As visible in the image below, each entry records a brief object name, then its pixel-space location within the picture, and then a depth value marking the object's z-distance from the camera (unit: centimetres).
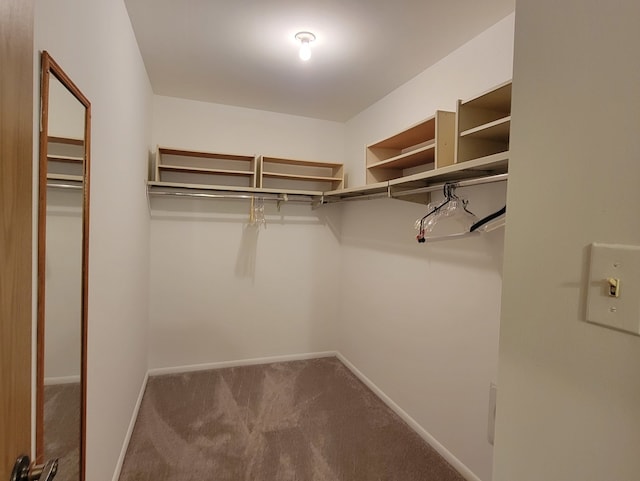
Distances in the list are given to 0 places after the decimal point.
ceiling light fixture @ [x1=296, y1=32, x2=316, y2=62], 209
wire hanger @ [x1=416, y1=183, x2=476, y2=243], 205
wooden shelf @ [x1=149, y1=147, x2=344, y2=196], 305
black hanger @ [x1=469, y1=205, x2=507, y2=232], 176
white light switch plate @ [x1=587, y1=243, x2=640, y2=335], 48
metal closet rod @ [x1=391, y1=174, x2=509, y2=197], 163
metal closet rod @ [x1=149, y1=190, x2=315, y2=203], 302
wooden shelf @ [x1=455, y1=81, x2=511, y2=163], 171
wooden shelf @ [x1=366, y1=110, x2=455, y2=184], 194
